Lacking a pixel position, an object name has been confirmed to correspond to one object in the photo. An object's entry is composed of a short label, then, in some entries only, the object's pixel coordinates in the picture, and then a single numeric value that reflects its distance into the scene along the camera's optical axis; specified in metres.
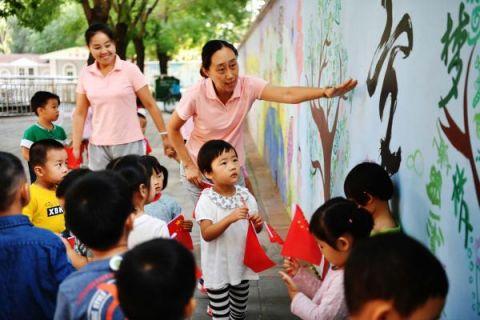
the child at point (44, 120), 5.92
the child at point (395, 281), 1.63
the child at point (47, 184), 3.76
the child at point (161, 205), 3.69
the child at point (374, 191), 2.83
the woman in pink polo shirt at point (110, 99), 4.95
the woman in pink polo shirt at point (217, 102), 4.08
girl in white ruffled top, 3.58
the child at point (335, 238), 2.49
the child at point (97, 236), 2.06
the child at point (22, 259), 2.49
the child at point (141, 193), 3.08
